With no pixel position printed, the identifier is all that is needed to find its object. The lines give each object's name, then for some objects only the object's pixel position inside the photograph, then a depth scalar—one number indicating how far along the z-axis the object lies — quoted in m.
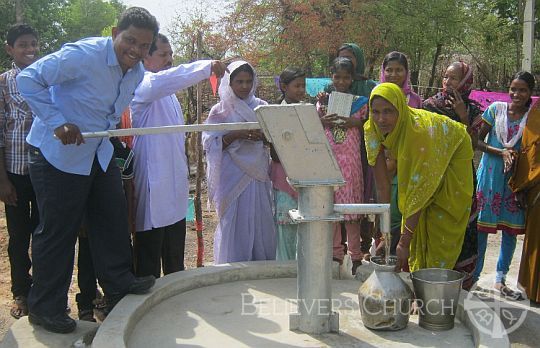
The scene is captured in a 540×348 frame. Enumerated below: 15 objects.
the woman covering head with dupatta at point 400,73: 3.85
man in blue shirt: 2.37
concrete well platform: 2.22
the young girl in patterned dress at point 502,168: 4.09
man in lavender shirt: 3.35
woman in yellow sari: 2.69
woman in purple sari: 3.73
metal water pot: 2.20
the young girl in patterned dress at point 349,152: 3.78
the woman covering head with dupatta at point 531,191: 3.91
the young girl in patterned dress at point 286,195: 3.76
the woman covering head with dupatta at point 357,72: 3.99
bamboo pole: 4.65
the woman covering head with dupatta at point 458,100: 3.72
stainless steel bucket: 2.29
